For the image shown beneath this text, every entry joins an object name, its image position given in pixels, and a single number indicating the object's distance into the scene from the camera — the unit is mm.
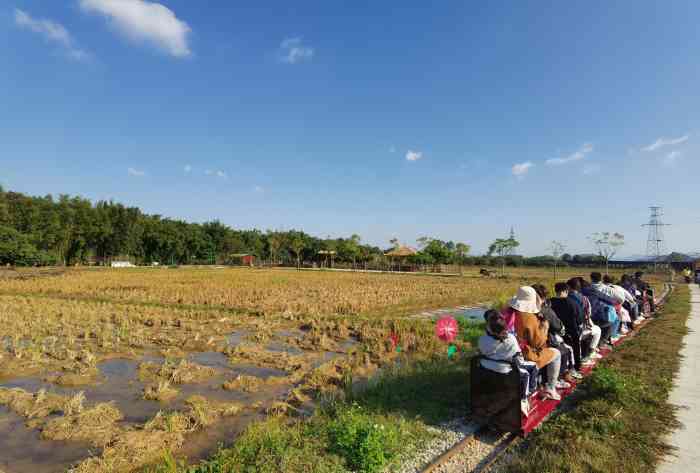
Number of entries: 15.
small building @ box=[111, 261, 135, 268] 50725
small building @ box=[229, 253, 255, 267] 69438
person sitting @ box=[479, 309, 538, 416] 3729
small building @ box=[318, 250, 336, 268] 62156
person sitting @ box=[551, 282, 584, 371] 5430
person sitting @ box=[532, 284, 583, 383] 4785
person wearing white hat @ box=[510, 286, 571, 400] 4172
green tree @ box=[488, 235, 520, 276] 43656
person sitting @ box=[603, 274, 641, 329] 7894
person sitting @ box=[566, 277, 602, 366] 5879
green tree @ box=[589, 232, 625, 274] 36469
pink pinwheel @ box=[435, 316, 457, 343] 7079
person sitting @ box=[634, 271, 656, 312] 10859
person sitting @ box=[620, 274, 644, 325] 9188
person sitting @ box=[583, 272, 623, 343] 6852
